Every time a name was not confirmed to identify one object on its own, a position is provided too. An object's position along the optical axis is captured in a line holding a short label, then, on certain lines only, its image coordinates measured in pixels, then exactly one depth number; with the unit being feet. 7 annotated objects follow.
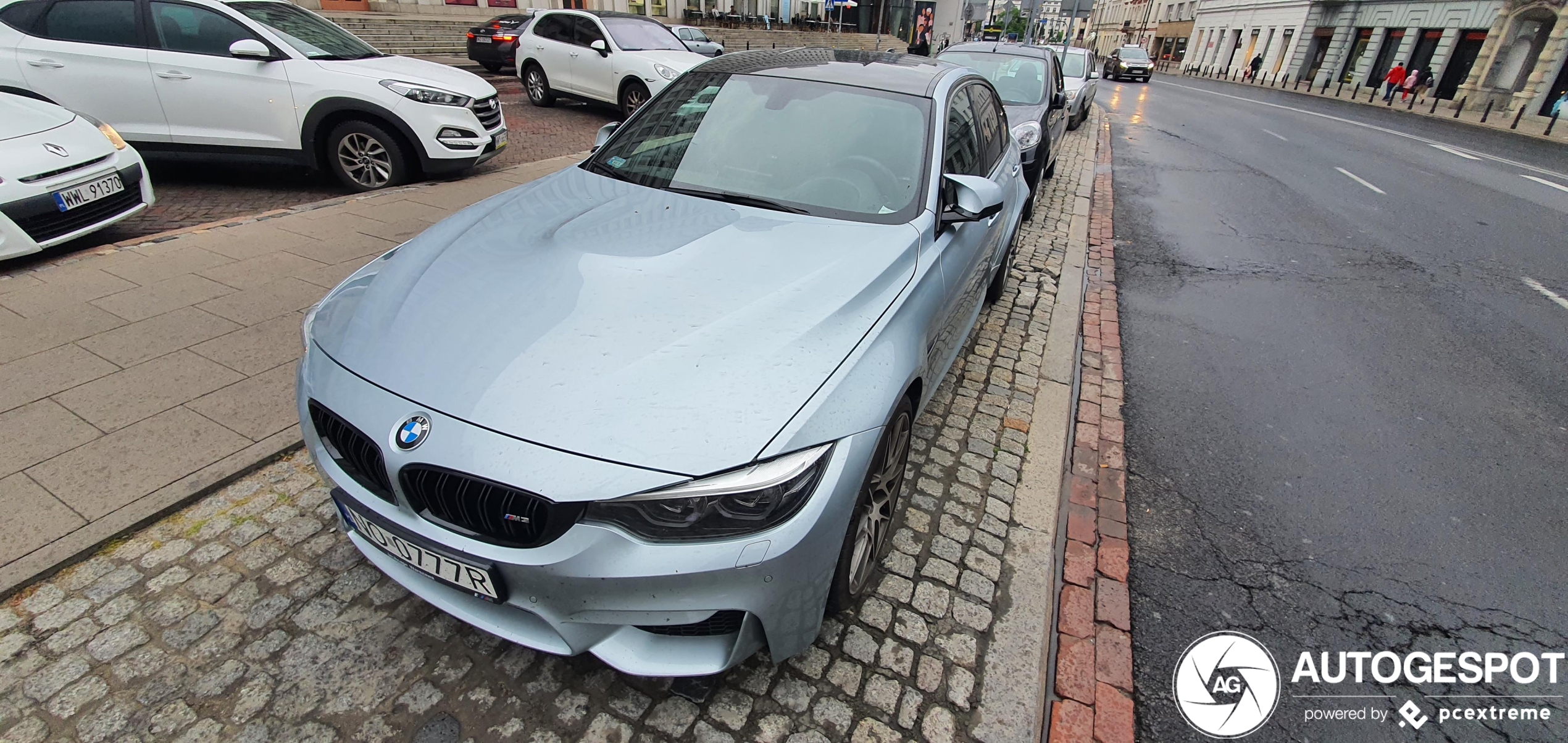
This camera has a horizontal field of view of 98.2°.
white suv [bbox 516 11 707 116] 33.73
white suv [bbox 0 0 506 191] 18.80
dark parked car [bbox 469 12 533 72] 47.55
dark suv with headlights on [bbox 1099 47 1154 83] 107.96
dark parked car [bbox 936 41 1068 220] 24.34
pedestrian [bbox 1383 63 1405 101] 97.60
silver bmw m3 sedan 5.55
